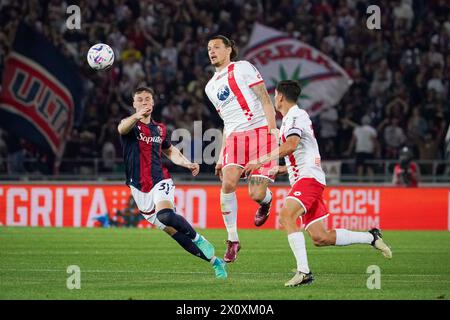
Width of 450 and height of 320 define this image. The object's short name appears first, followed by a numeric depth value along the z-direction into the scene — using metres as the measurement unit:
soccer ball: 14.91
